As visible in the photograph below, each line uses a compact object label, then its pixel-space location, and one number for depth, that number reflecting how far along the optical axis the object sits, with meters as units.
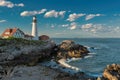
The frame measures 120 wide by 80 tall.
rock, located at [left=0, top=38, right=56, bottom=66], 32.65
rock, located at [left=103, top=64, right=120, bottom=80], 19.60
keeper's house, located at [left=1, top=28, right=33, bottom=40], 63.75
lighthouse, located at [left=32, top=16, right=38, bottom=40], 66.19
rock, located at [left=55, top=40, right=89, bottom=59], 42.09
